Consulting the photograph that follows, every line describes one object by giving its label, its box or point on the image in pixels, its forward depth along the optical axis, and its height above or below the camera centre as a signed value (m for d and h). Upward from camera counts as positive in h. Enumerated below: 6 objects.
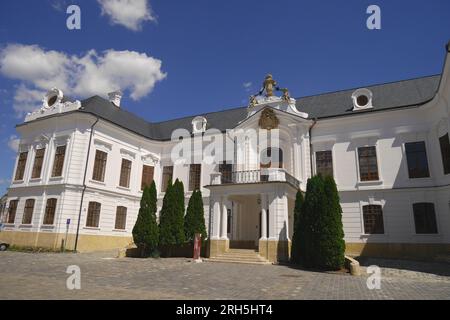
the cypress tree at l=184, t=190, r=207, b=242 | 18.47 +0.83
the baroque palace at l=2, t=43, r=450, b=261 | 17.03 +4.29
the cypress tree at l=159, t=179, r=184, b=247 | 17.91 +0.87
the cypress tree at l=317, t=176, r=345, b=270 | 12.96 +0.11
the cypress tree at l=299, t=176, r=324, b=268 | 13.73 +0.79
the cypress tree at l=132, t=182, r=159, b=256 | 17.70 +0.16
